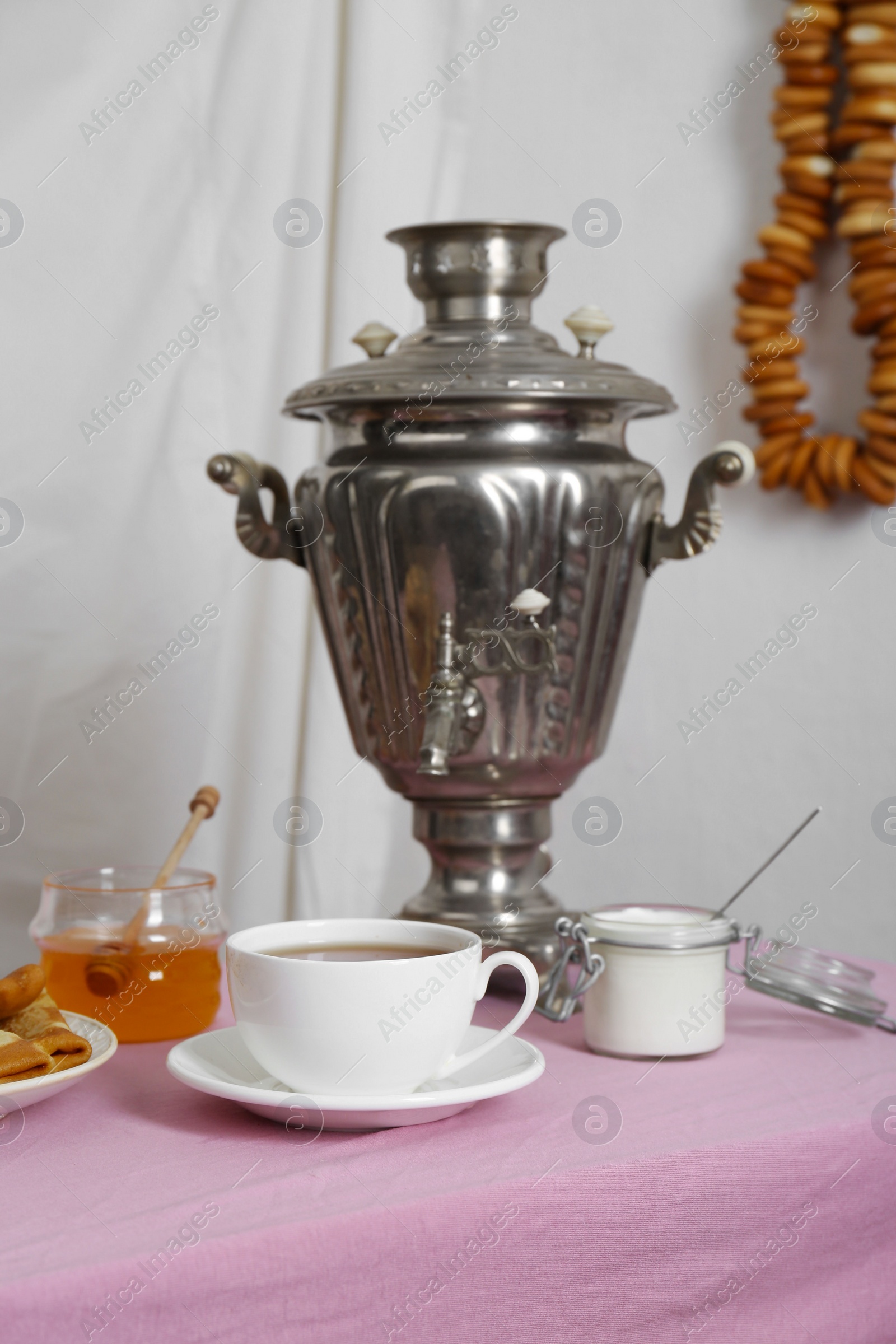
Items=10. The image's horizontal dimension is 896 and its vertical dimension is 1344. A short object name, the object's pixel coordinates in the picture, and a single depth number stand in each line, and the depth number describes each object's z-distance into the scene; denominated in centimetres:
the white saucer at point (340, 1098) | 115
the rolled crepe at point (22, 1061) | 115
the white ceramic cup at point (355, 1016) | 115
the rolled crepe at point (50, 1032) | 117
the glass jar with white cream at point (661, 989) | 128
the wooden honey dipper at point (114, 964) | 130
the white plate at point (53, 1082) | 114
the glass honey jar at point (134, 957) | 131
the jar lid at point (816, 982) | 131
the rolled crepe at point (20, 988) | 122
